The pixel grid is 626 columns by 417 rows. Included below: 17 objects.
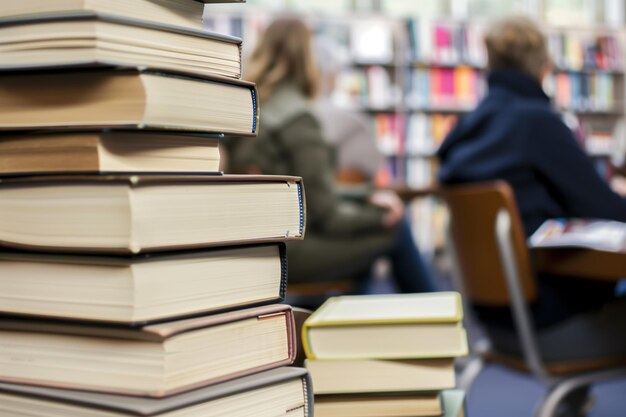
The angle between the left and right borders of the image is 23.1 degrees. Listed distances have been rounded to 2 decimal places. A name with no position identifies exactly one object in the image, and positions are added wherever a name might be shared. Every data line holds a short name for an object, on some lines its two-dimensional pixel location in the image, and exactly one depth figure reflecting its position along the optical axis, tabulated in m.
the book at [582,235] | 1.84
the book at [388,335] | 1.10
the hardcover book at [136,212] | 0.96
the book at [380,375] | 1.10
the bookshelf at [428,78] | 7.34
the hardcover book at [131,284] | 0.97
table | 1.82
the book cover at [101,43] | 0.97
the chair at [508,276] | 2.09
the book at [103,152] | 0.98
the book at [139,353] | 0.97
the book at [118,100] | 0.98
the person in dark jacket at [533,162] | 2.19
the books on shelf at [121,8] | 0.99
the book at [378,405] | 1.09
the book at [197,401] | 0.95
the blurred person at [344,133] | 3.75
